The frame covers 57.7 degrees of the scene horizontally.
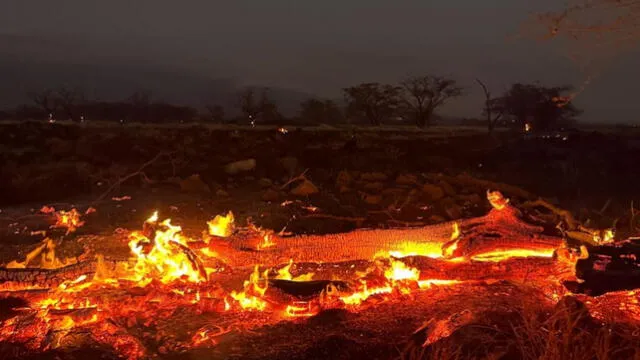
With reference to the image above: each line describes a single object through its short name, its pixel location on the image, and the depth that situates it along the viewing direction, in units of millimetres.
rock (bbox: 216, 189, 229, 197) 10227
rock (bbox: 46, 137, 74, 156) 15852
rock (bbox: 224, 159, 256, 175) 12881
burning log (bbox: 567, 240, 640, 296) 4656
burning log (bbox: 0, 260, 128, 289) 4836
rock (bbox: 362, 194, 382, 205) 9791
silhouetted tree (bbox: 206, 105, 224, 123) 57950
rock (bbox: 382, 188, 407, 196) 10328
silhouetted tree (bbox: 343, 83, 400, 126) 49750
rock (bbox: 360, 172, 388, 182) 11977
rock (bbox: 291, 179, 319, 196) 10453
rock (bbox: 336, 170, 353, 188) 11367
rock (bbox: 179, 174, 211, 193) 10742
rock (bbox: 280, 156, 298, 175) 13375
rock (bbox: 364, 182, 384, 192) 10859
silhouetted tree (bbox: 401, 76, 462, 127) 48625
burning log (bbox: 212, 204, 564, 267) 5547
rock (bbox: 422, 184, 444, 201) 9938
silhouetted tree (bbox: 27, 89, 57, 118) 59000
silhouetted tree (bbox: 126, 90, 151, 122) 57438
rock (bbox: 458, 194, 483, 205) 9684
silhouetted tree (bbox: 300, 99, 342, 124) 54634
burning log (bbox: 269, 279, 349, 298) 4602
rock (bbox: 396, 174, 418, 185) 11461
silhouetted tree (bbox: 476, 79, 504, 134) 43362
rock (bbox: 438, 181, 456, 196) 10242
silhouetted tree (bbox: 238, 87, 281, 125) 55594
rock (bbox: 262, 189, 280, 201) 10007
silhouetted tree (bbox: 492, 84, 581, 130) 43219
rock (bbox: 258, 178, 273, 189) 11401
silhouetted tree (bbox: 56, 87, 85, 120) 59156
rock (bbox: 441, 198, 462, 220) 8547
